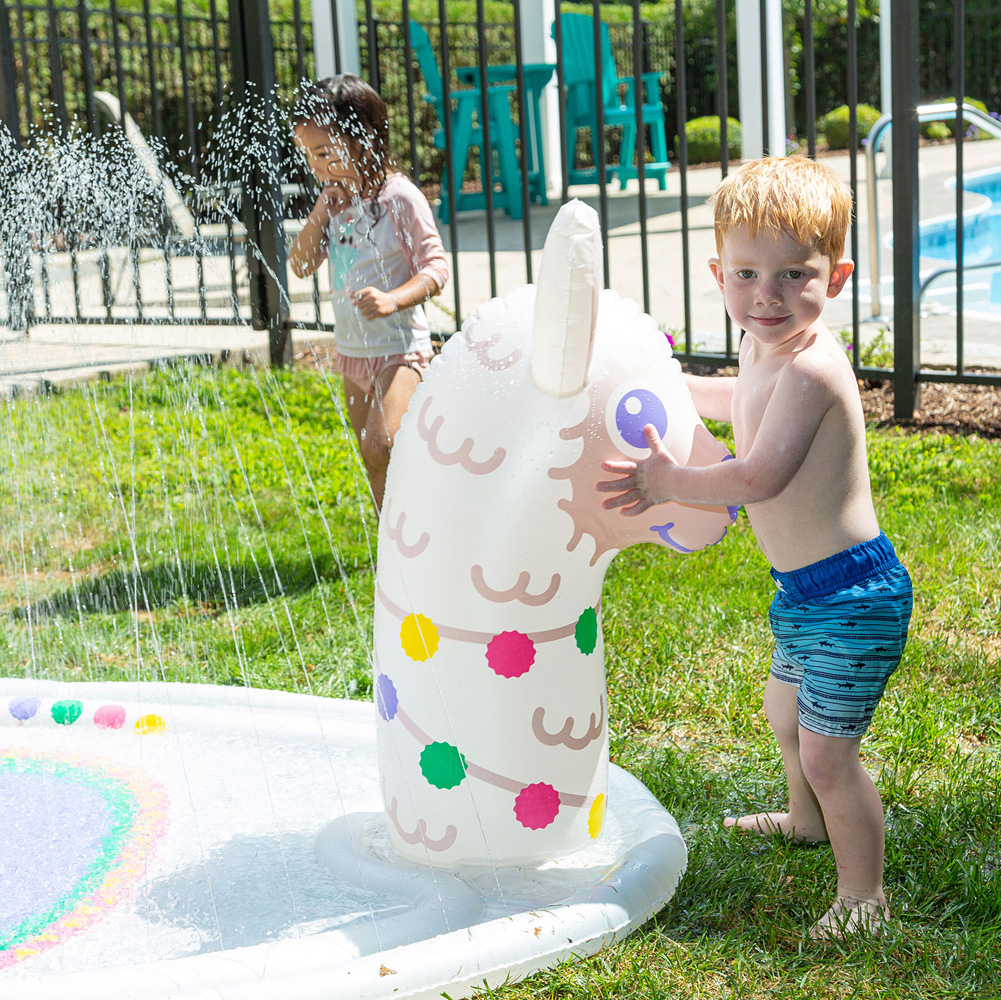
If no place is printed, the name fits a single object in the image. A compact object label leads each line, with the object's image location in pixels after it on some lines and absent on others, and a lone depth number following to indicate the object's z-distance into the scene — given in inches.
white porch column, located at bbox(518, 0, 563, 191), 527.8
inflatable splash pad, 70.2
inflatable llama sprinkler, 77.4
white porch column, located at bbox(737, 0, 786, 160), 401.7
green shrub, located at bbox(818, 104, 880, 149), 733.3
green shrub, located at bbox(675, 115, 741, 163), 710.5
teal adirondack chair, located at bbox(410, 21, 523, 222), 441.1
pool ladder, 220.8
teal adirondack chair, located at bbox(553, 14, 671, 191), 496.7
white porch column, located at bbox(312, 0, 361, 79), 433.7
